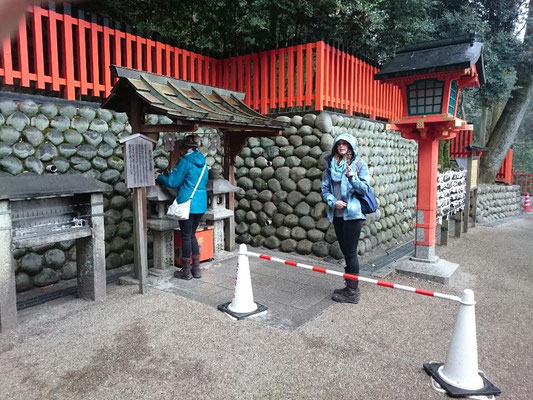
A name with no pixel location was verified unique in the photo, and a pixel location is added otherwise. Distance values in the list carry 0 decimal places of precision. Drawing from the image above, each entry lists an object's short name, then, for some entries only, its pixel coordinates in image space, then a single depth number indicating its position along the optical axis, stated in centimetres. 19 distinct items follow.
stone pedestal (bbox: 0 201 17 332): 412
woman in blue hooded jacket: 498
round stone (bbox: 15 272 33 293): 536
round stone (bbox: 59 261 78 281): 591
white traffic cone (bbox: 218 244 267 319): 465
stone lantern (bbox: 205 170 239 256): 674
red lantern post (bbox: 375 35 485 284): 574
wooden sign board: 502
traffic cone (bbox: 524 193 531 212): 1667
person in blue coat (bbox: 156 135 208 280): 566
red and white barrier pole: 359
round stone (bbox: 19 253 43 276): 541
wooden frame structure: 509
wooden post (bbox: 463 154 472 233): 1002
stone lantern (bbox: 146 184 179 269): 589
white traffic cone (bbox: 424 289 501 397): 327
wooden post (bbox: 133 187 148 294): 534
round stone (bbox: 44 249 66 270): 570
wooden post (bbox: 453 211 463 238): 969
